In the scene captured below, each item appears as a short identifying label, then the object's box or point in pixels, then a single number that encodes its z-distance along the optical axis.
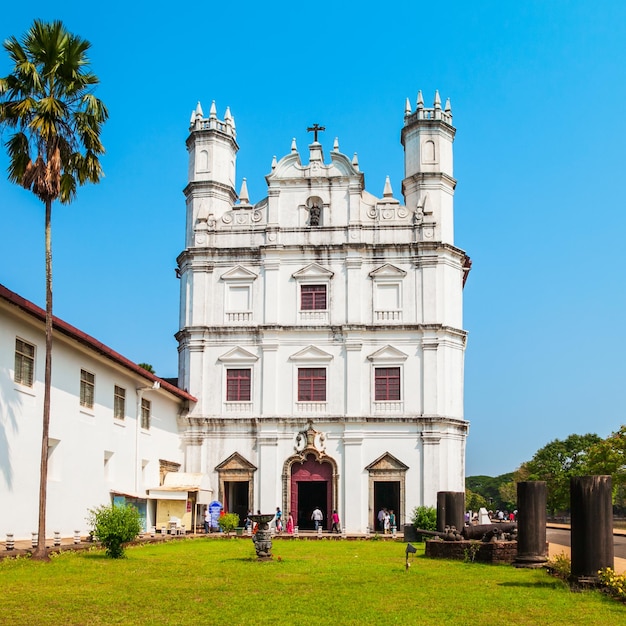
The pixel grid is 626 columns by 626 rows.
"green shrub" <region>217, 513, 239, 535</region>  35.59
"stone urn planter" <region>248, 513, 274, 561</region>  21.78
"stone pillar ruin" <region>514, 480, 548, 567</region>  20.53
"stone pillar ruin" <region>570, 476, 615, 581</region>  15.80
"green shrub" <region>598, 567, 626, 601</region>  14.66
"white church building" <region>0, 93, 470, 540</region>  39.84
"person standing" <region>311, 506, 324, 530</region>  38.69
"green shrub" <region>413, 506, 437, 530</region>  35.24
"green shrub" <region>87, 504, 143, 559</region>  20.95
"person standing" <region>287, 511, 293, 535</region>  38.13
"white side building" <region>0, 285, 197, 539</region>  24.02
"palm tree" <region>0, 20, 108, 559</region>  21.38
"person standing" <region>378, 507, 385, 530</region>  39.00
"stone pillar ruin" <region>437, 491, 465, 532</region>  27.41
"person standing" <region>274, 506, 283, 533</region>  38.33
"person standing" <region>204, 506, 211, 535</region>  36.59
